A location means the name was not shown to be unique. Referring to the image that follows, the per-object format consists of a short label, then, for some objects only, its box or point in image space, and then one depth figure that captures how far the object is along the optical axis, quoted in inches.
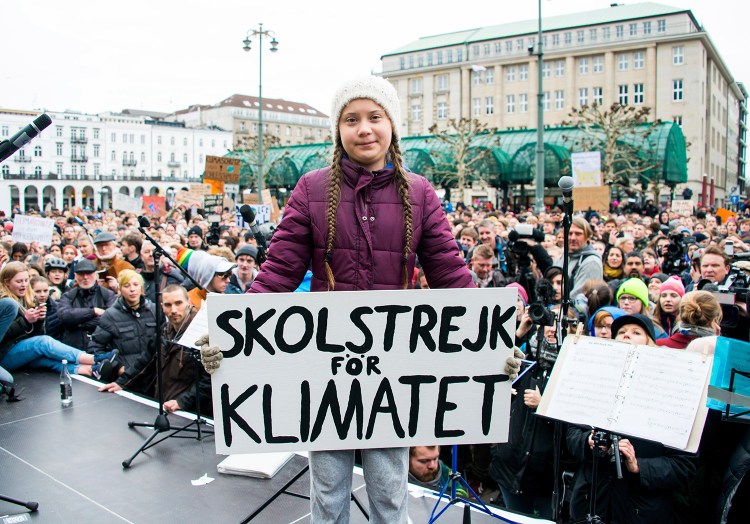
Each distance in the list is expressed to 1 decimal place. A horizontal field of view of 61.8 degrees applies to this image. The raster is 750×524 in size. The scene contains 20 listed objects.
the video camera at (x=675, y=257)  326.3
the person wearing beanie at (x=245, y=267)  277.7
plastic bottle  219.1
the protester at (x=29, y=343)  253.0
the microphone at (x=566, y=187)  135.3
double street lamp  905.5
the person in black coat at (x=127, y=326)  242.2
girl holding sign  99.0
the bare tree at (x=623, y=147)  1354.6
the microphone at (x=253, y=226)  183.3
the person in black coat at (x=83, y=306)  279.0
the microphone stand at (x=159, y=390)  177.9
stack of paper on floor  162.7
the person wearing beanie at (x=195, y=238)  428.1
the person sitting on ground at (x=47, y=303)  276.8
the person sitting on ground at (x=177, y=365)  210.2
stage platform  145.3
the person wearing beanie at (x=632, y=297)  221.8
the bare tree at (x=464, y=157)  1558.8
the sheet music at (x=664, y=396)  107.8
